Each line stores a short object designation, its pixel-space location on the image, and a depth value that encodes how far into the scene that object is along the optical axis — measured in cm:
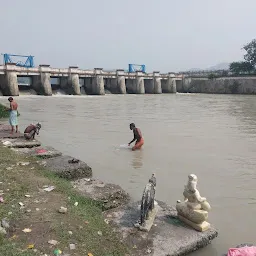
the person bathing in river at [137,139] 1138
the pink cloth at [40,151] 947
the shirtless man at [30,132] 1121
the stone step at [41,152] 924
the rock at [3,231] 448
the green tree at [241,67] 7251
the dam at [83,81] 3575
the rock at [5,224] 468
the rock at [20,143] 1038
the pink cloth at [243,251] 416
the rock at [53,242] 435
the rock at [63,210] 527
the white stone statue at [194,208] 509
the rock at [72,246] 429
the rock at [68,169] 764
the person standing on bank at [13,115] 1256
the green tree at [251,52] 7250
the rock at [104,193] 609
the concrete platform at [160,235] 457
